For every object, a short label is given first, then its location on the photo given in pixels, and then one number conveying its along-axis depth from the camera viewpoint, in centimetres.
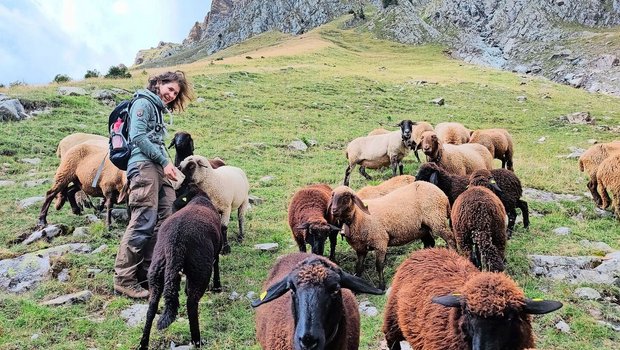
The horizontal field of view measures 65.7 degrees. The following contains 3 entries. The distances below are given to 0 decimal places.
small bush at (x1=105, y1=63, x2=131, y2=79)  2939
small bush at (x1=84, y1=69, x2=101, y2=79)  3106
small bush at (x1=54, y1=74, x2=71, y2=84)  2554
